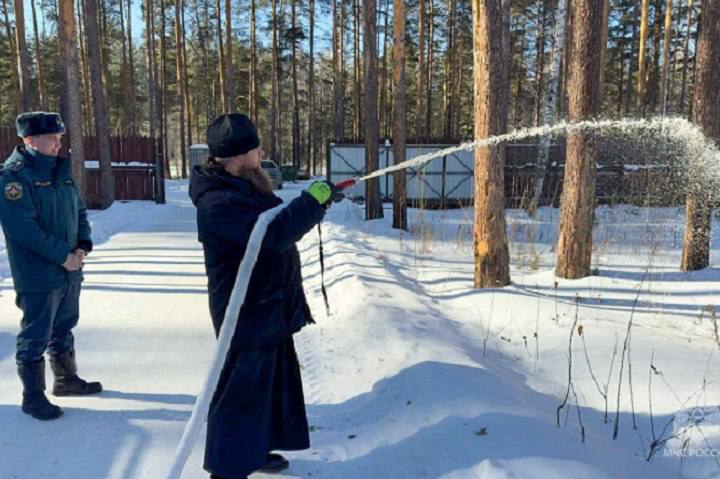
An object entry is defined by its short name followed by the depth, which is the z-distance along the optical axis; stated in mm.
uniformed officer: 3412
